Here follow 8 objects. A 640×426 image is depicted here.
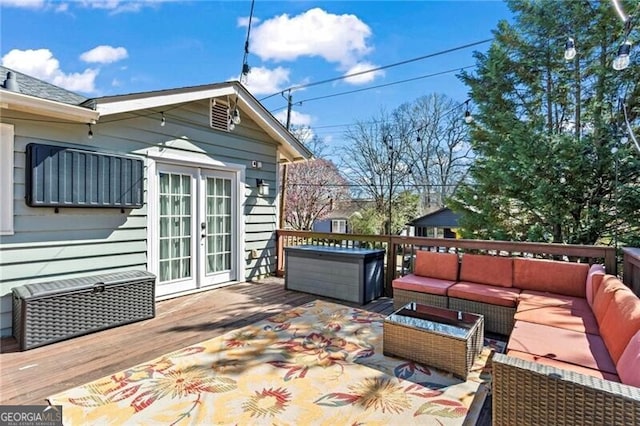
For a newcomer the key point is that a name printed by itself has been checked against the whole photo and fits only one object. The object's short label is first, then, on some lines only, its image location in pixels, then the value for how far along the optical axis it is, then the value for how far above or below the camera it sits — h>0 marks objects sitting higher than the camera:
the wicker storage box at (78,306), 3.03 -0.86
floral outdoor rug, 2.04 -1.21
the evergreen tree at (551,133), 5.40 +1.53
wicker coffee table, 2.52 -0.97
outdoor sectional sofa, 1.47 -0.80
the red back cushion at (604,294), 2.44 -0.62
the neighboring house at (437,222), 13.84 -0.21
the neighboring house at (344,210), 16.88 +0.41
